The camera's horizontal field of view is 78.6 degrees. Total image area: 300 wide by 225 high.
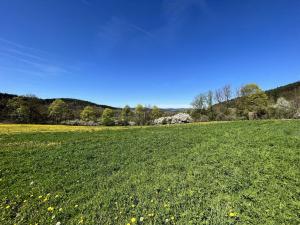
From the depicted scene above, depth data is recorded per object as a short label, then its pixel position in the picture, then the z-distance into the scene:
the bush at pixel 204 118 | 73.55
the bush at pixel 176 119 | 79.38
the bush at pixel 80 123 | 78.43
